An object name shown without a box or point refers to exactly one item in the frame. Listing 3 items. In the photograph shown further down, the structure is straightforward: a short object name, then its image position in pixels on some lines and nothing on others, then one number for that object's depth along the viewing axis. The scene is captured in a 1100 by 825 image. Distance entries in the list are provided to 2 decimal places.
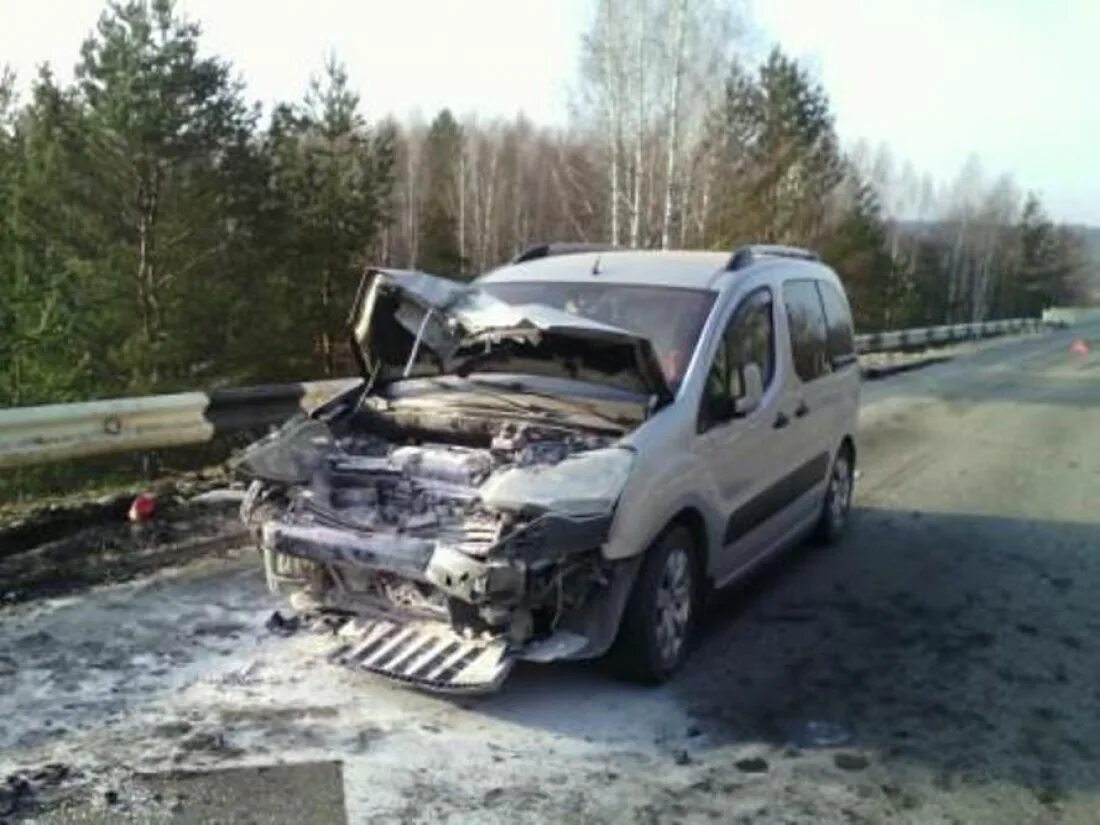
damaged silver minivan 4.40
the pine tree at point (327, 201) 25.89
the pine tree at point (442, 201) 40.88
